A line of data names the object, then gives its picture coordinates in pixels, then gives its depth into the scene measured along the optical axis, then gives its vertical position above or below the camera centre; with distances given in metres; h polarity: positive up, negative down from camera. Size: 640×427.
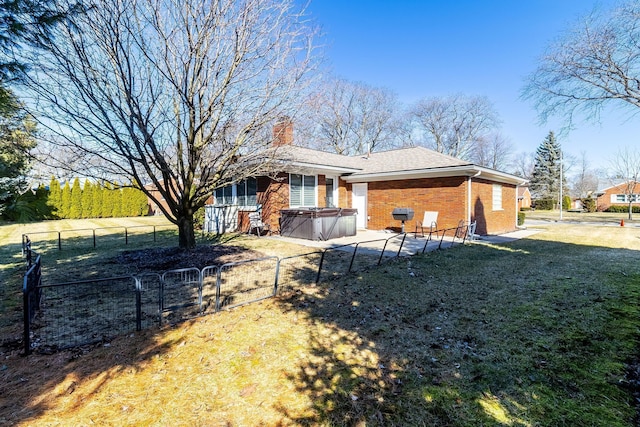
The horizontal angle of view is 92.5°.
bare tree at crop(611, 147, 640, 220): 29.89 +4.13
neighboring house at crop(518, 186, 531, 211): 44.09 +1.53
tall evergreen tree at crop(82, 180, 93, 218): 25.19 +0.89
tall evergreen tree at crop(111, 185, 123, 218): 26.88 +0.57
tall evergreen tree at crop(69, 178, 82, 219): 24.62 +0.79
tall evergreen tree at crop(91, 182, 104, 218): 25.70 +0.64
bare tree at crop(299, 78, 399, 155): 32.38 +9.87
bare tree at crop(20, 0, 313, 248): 6.64 +2.99
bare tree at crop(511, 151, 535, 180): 53.16 +7.71
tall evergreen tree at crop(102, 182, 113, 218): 26.23 +0.56
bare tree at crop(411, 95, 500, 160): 38.28 +10.94
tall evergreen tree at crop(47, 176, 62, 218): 23.40 +1.33
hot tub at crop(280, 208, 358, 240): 11.66 -0.58
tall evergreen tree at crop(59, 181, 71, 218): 24.22 +0.75
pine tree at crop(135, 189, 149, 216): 28.29 +0.57
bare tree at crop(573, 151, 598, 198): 48.00 +4.85
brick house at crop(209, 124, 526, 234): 12.76 +0.83
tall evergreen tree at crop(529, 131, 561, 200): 40.38 +4.87
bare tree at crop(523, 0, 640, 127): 9.95 +5.02
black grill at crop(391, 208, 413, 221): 13.02 -0.27
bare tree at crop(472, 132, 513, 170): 44.67 +8.26
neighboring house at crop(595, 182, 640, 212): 41.47 +1.23
